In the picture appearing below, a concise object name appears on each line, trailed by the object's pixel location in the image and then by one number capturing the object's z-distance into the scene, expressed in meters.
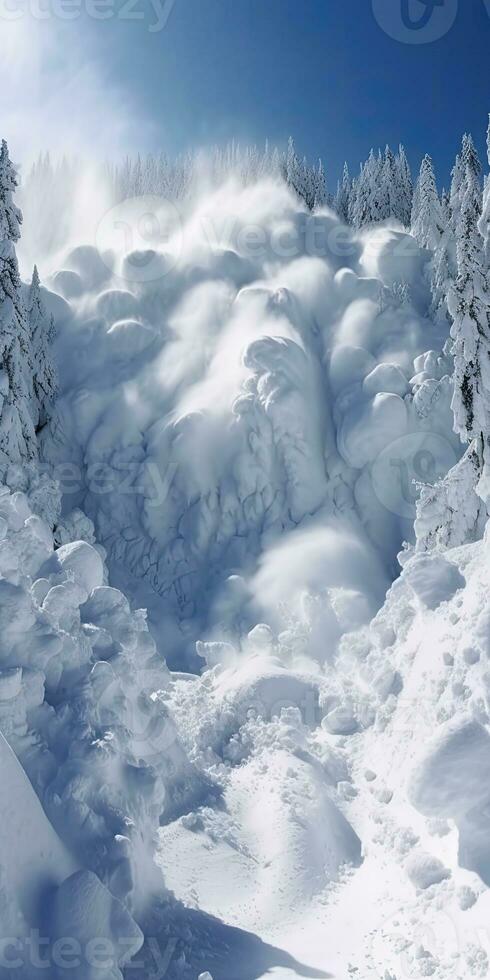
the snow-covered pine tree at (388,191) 37.59
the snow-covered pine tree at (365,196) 37.12
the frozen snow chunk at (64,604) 9.87
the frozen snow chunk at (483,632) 9.10
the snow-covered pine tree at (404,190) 38.44
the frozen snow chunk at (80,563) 11.56
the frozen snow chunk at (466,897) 7.62
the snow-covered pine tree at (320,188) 39.75
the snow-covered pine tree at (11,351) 20.83
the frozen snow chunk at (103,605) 11.27
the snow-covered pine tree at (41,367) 25.52
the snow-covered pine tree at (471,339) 15.14
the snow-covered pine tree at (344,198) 40.00
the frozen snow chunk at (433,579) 12.88
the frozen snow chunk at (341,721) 14.35
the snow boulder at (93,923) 6.39
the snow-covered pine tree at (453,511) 16.58
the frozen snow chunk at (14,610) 8.37
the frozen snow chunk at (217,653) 19.11
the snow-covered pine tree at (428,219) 30.66
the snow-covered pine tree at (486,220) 15.18
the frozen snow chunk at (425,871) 8.45
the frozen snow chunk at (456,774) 8.17
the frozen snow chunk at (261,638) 19.56
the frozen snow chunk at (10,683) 7.66
